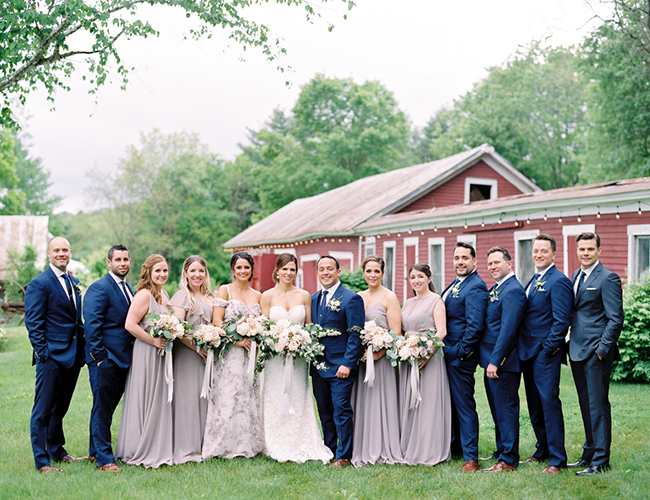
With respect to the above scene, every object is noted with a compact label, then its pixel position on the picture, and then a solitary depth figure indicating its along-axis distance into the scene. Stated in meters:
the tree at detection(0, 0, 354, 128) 9.59
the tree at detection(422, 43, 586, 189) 39.28
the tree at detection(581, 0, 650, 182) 24.95
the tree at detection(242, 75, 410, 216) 44.62
